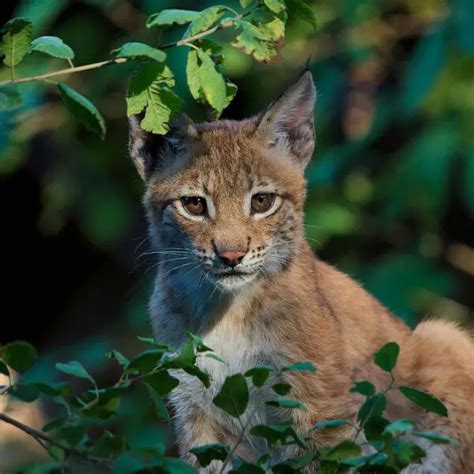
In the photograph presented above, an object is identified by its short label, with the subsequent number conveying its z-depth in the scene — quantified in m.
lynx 9.62
